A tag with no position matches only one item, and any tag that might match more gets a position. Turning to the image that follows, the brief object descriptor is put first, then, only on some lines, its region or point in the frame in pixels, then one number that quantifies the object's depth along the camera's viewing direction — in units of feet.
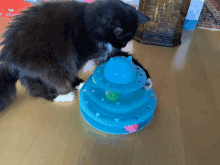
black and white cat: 2.57
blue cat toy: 2.39
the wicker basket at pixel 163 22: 4.68
